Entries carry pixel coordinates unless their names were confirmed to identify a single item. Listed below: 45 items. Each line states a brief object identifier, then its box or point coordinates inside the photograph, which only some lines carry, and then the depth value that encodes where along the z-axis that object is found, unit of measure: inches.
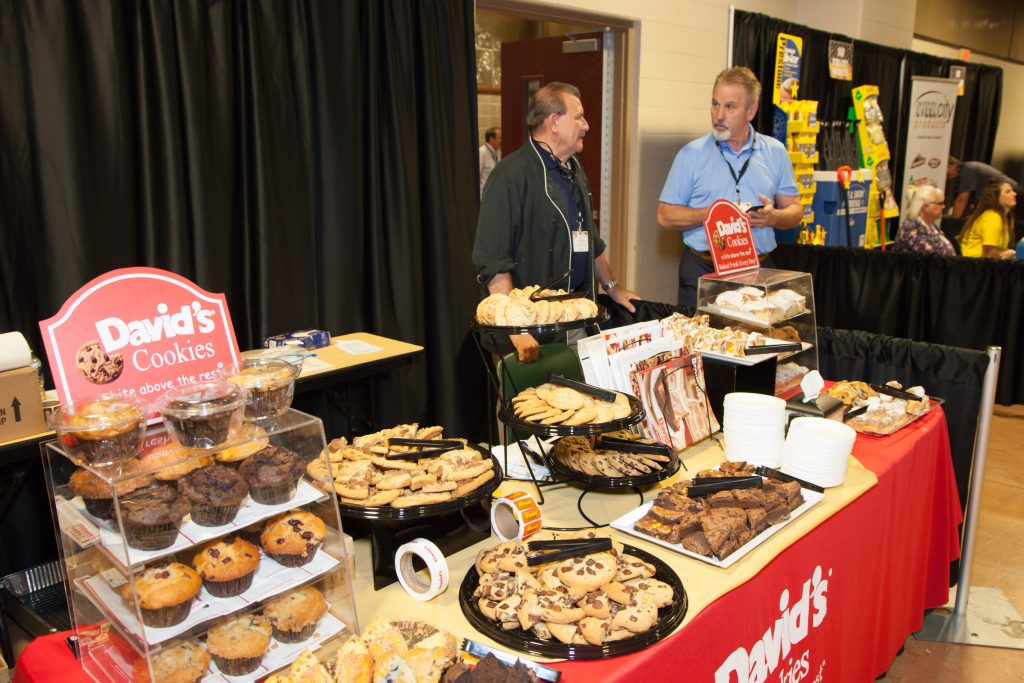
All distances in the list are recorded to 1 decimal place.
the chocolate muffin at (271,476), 42.8
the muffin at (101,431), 41.0
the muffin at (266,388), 48.3
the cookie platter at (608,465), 64.7
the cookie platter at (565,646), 44.7
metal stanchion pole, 96.2
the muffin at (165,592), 38.3
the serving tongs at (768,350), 83.8
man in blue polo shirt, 145.1
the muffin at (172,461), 40.6
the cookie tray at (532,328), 62.0
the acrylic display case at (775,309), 91.5
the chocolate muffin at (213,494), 40.3
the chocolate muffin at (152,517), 37.9
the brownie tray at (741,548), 55.1
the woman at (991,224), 220.1
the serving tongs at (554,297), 68.5
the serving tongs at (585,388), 65.0
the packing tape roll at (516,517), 56.2
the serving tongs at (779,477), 66.9
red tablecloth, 48.5
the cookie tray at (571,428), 59.0
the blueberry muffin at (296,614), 43.3
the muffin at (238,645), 40.7
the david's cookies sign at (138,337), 46.3
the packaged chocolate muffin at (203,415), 42.7
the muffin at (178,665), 38.9
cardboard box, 72.6
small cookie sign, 96.0
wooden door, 192.7
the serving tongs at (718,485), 61.8
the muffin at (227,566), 40.6
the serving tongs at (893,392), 89.9
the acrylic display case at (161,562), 38.7
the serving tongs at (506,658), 41.9
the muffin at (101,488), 38.5
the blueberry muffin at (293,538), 43.4
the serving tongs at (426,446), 58.2
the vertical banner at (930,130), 294.0
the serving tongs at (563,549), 50.3
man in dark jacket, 117.6
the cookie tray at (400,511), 50.9
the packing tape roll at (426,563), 50.7
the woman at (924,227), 197.6
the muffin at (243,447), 43.3
